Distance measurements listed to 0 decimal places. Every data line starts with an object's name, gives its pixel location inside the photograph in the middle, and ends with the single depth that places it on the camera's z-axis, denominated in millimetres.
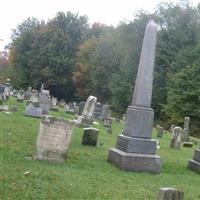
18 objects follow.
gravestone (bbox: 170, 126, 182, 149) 18578
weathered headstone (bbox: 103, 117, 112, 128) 25509
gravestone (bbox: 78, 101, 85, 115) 28747
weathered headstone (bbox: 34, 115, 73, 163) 10914
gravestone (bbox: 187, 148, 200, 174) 13224
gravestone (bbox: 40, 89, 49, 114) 24016
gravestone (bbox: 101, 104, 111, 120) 31425
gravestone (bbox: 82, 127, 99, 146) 14734
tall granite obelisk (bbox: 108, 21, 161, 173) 11758
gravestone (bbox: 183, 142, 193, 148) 21062
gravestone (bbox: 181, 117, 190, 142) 24647
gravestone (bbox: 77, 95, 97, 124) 22362
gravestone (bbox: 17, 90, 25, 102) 33966
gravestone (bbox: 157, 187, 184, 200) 5477
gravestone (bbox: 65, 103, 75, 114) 31673
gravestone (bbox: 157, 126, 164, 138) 24884
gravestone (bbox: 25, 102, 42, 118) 22500
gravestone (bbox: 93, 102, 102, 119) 31594
